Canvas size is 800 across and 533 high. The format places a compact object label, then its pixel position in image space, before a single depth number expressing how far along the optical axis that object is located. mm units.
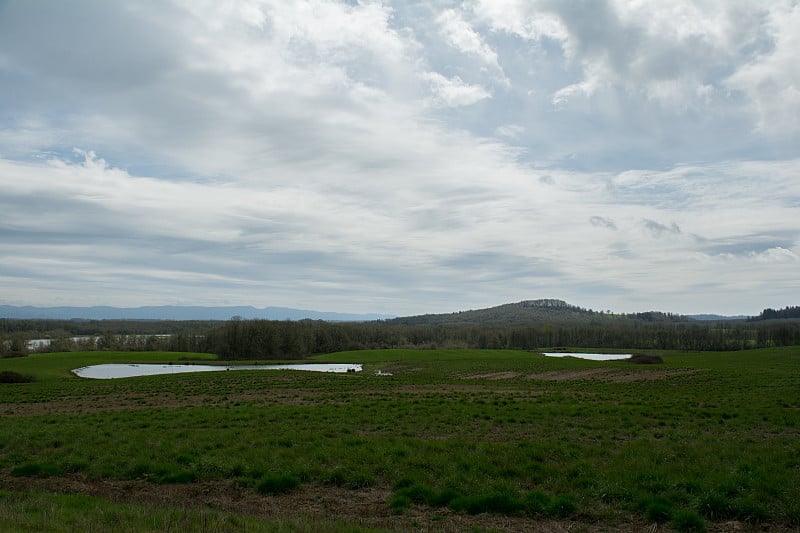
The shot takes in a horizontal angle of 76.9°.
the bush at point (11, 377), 45081
